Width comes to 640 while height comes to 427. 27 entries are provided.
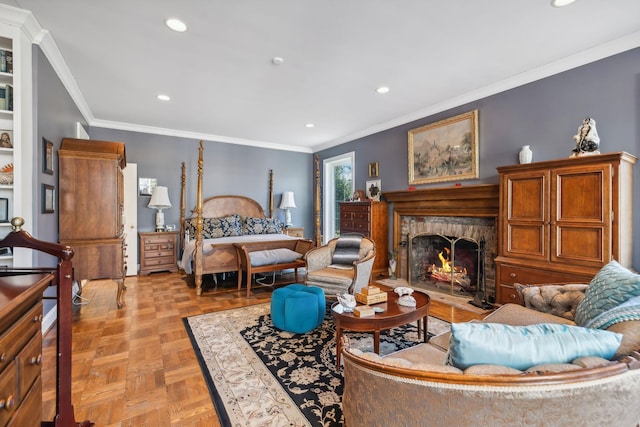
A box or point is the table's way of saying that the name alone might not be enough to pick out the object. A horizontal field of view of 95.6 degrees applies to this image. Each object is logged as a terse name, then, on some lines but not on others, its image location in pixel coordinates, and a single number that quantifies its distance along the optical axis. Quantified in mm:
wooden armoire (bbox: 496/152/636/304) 2477
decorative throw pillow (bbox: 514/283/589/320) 2043
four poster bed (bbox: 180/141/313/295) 4297
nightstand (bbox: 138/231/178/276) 5195
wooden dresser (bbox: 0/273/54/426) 920
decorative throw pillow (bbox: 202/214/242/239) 5349
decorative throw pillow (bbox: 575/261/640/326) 1496
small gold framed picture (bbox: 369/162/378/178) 5441
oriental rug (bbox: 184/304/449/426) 1723
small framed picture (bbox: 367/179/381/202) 5289
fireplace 3729
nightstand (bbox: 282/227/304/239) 6674
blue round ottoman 2717
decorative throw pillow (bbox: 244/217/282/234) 5966
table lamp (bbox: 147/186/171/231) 5273
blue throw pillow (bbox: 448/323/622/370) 900
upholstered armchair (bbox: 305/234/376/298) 3270
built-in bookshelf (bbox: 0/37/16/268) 2416
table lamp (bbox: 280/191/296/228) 6701
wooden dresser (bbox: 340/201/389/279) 4938
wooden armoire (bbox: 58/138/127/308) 3289
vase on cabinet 3203
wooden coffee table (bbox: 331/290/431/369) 2105
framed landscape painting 3912
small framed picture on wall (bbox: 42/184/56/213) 2887
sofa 767
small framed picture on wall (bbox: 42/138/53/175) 2842
